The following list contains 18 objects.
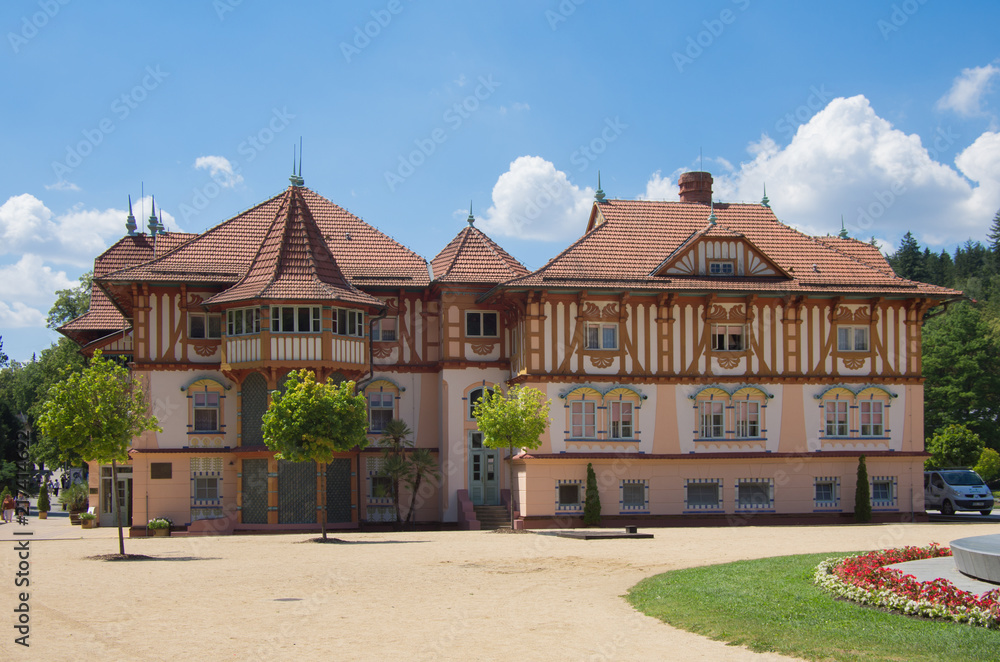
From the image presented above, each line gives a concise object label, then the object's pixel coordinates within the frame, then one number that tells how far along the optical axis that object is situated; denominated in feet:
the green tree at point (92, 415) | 80.48
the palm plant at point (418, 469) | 121.60
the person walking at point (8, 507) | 161.99
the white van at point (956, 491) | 130.76
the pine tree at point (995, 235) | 400.67
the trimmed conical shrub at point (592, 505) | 114.11
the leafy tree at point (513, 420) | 104.47
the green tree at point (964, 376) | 205.16
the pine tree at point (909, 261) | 325.21
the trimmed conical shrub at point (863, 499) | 119.14
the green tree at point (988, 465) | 163.63
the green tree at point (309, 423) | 93.35
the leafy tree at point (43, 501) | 181.06
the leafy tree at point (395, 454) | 121.39
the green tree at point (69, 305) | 213.99
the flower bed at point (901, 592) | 43.32
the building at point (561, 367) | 117.29
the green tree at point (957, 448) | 170.19
